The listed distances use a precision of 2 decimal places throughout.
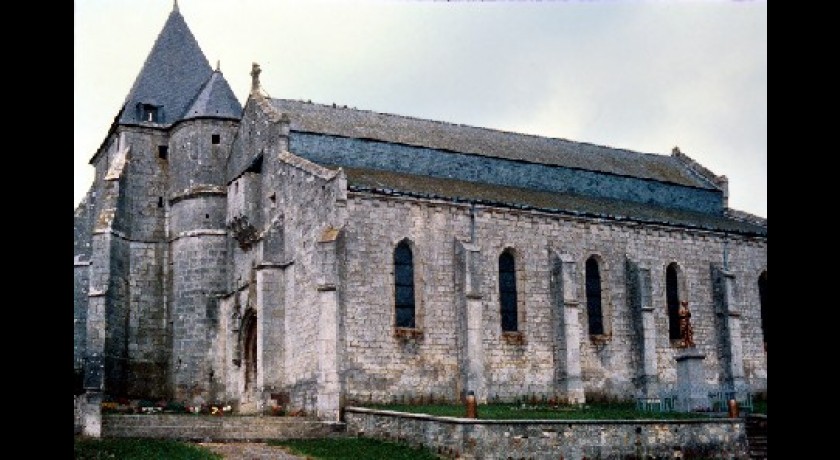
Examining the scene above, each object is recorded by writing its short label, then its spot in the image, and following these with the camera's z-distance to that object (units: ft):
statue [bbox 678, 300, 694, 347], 120.09
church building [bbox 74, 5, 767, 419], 112.57
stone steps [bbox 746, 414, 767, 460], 98.13
